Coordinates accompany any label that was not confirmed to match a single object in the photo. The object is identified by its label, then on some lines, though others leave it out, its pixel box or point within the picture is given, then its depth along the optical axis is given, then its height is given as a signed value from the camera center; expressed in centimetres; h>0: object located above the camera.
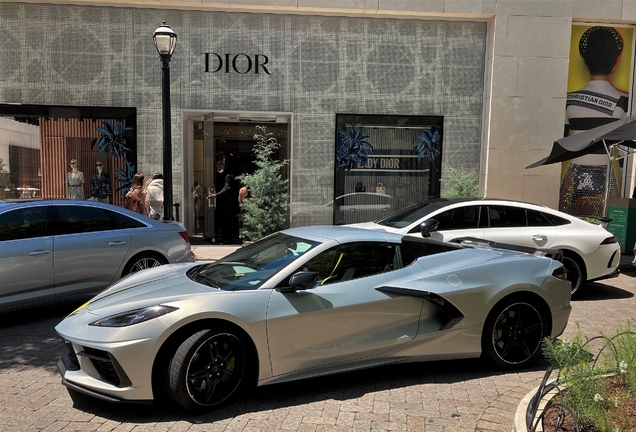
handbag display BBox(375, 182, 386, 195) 1381 -79
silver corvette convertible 379 -127
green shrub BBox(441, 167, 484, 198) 1225 -59
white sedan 784 -102
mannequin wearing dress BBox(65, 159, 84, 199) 1314 -82
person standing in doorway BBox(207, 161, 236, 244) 1335 -127
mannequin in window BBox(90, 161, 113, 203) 1334 -82
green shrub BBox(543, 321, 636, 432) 309 -136
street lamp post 948 +97
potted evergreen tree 1189 -105
